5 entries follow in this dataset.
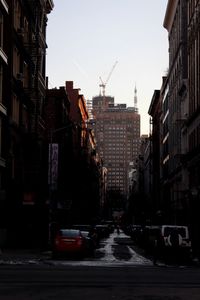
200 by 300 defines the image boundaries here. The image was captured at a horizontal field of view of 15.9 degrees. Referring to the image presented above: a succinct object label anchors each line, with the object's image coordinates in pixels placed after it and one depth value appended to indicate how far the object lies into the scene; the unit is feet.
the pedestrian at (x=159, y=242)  130.00
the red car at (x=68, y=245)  122.83
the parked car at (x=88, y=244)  129.77
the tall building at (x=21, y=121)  161.58
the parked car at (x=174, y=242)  127.65
